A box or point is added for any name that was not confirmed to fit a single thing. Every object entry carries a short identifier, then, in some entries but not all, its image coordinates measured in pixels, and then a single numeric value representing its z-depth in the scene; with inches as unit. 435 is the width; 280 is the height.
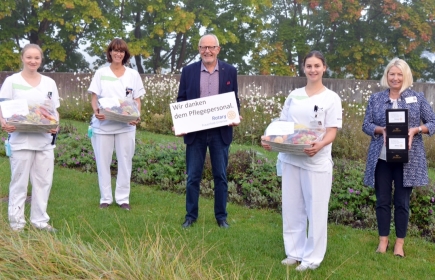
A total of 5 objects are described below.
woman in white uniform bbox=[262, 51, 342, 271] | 221.5
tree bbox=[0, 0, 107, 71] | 1159.0
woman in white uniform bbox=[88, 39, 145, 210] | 309.9
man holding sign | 277.9
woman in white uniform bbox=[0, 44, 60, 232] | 260.7
